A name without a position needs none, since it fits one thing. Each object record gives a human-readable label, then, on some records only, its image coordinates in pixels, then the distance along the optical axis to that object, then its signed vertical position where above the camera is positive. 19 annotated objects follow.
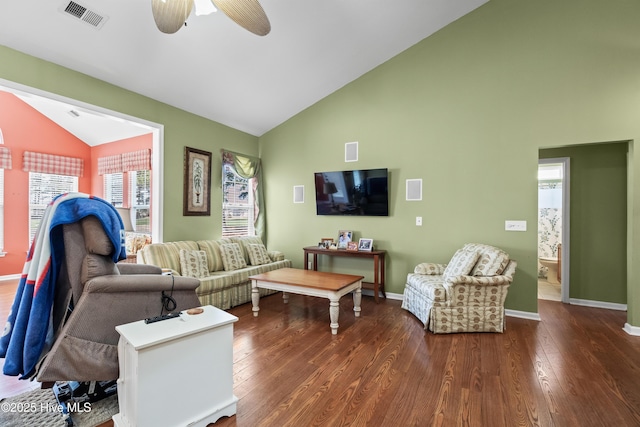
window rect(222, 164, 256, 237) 5.20 +0.15
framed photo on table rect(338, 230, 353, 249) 4.67 -0.38
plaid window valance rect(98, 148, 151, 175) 5.54 +0.96
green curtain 5.29 +0.48
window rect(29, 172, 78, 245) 5.68 +0.43
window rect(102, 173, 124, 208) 6.05 +0.49
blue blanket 1.74 -0.43
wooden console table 4.25 -0.66
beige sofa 3.70 -0.68
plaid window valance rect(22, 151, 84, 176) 5.54 +0.92
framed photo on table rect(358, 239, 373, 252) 4.48 -0.46
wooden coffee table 3.20 -0.80
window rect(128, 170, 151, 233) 5.71 +0.27
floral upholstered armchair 3.16 -0.90
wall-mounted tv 4.46 +0.32
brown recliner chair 1.72 -0.58
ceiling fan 1.96 +1.34
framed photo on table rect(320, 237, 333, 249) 4.75 -0.45
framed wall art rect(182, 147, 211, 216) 4.40 +0.45
